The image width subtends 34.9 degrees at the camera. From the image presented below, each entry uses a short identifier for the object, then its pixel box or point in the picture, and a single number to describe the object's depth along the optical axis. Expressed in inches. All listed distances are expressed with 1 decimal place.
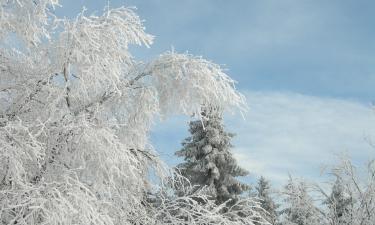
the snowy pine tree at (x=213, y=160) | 972.6
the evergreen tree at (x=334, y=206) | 779.4
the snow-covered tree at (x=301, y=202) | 808.3
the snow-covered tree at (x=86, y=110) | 273.6
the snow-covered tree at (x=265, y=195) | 1369.3
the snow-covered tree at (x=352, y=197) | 756.0
